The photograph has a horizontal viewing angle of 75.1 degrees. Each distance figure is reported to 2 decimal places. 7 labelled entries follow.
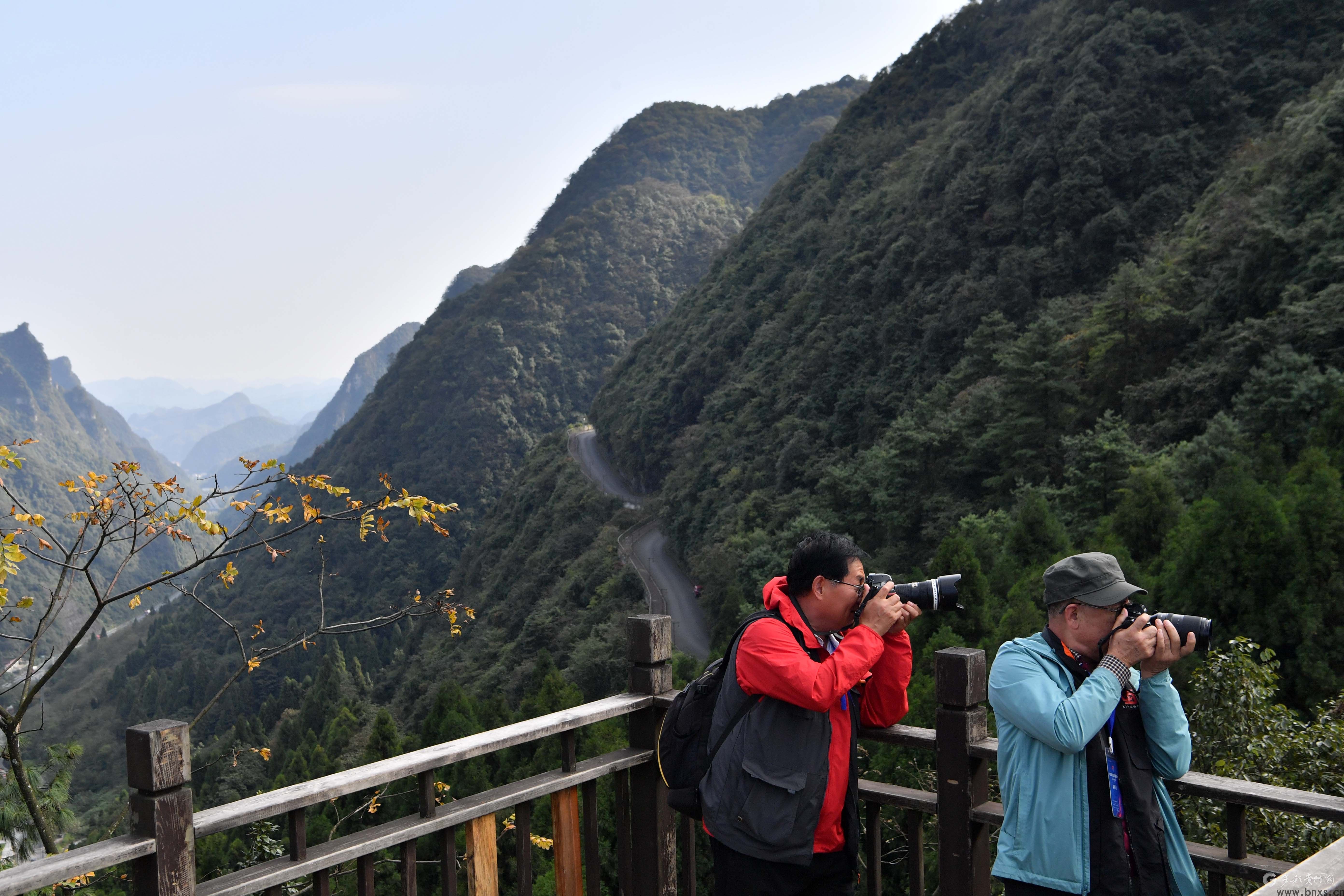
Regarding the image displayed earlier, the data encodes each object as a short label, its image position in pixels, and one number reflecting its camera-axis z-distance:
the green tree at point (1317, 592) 9.17
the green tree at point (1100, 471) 16.42
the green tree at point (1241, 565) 9.51
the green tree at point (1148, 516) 12.58
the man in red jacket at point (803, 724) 2.14
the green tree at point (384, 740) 14.59
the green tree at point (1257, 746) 4.96
